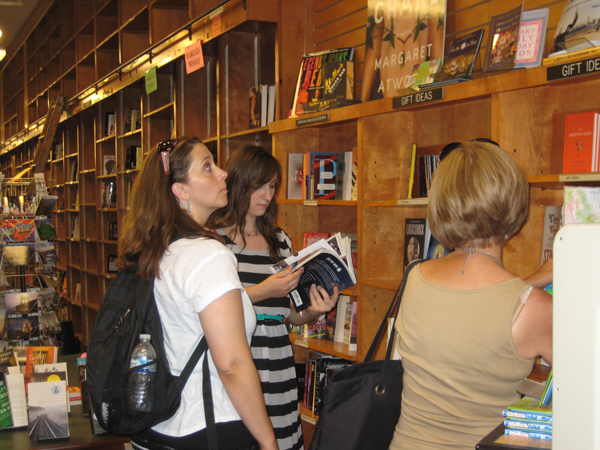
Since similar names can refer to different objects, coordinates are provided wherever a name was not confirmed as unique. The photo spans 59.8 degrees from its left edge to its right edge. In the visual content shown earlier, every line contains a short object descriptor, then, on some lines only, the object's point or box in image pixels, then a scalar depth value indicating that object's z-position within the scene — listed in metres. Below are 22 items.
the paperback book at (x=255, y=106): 3.35
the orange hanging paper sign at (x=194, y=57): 3.56
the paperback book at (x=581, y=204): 1.56
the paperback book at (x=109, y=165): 6.70
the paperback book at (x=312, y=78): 2.82
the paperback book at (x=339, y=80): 2.71
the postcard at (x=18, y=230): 3.11
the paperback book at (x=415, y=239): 2.33
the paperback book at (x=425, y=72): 2.20
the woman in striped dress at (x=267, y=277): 2.12
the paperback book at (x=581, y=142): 1.71
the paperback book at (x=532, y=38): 1.80
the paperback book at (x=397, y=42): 2.35
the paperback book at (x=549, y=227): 1.81
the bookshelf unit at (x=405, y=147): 1.80
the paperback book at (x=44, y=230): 3.26
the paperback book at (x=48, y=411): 1.93
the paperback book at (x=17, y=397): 2.02
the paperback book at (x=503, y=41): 1.88
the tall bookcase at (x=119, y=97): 3.64
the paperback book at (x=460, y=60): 2.02
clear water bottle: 1.35
